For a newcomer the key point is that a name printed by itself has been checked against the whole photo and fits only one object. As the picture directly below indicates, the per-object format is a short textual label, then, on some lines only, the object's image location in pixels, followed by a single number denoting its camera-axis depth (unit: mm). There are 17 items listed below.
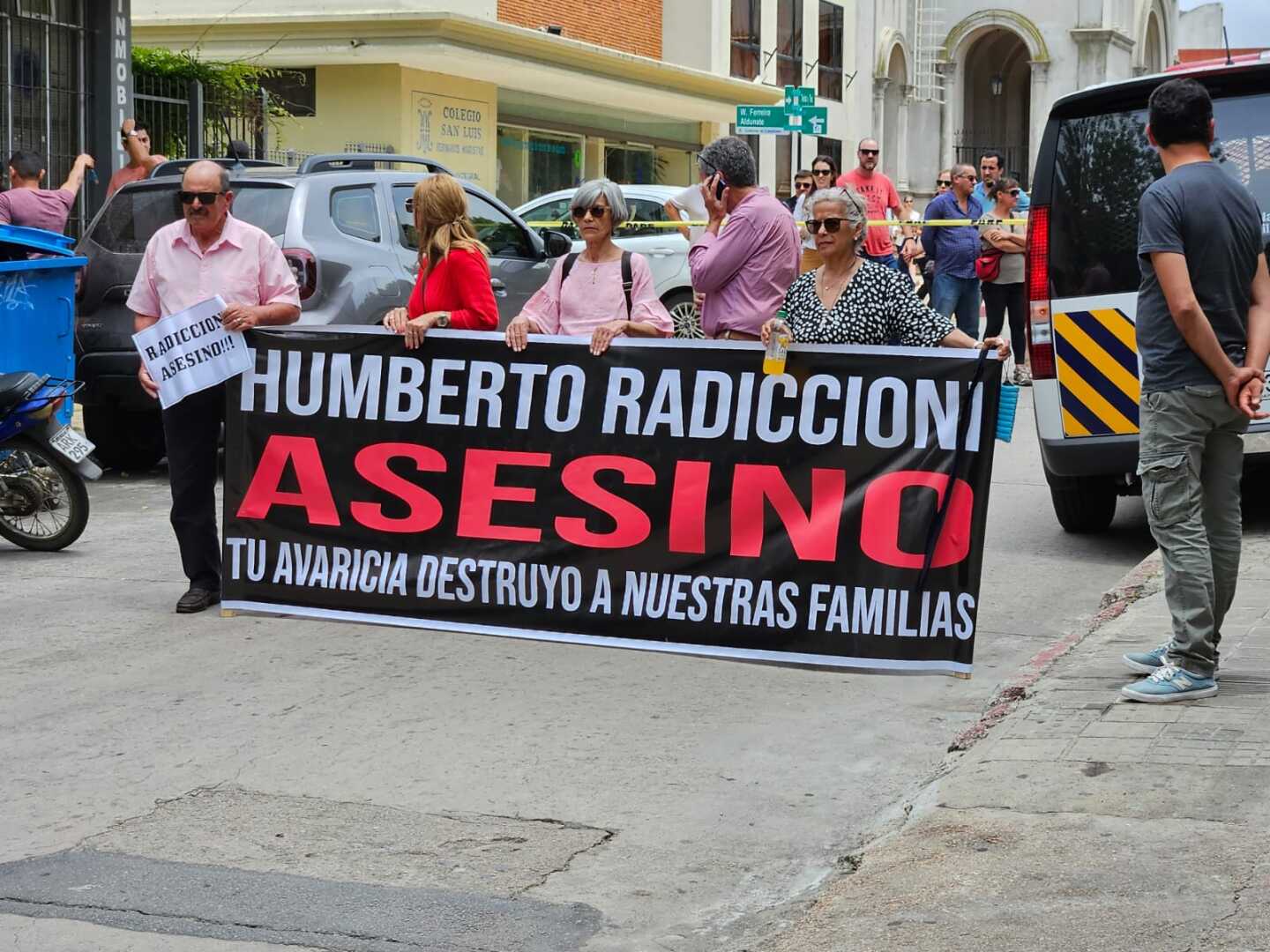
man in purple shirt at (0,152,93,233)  13508
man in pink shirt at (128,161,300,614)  7848
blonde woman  7957
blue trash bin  11141
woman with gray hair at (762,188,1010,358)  6801
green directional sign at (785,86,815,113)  26594
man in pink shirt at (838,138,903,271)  19438
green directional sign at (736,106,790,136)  26625
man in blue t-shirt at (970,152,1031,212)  18719
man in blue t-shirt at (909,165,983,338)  17531
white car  17016
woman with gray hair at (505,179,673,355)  7645
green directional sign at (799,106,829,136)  26688
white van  8875
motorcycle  9477
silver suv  11562
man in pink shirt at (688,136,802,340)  7770
